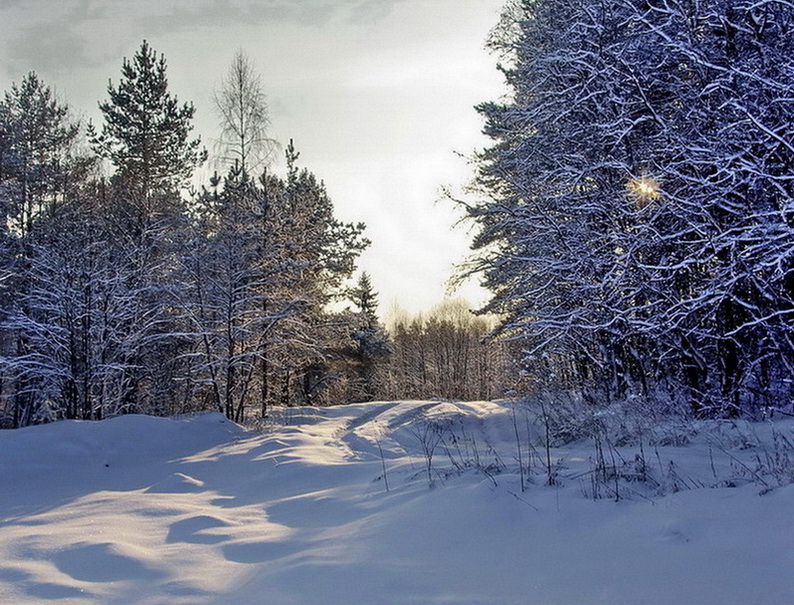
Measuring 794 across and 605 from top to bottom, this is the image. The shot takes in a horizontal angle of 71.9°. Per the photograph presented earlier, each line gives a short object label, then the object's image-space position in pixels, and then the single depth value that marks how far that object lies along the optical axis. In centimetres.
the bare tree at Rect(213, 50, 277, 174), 1491
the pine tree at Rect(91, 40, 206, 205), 2016
